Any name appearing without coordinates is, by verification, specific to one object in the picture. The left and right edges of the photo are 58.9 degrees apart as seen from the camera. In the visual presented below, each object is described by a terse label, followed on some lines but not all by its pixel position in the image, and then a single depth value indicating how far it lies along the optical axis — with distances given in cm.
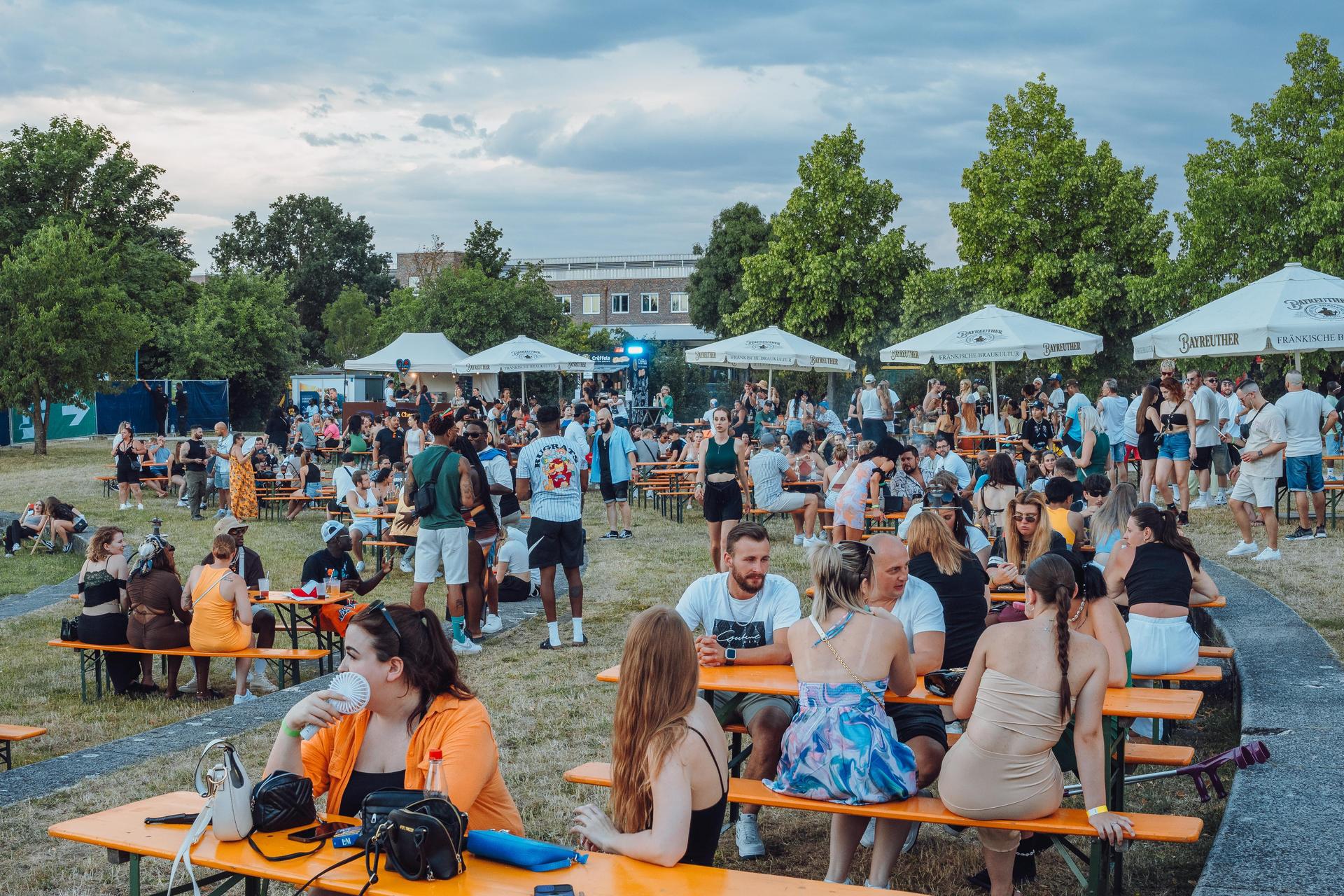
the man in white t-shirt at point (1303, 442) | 1133
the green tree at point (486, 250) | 5091
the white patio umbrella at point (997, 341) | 1575
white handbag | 324
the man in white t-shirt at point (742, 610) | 526
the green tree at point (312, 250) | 7444
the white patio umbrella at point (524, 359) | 2503
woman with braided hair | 394
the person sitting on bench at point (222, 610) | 811
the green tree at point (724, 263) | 5197
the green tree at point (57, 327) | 2941
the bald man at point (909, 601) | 507
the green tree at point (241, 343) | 4066
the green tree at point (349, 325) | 6325
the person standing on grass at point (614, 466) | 1523
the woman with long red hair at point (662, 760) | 320
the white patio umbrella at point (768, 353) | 2136
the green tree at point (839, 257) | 3516
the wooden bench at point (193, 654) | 816
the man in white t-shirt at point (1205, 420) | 1280
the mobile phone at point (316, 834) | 329
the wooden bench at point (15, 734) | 629
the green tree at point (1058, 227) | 2998
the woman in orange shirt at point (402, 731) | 333
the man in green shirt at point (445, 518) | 892
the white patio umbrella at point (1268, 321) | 1098
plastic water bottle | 325
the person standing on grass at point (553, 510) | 891
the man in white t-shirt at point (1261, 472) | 1072
